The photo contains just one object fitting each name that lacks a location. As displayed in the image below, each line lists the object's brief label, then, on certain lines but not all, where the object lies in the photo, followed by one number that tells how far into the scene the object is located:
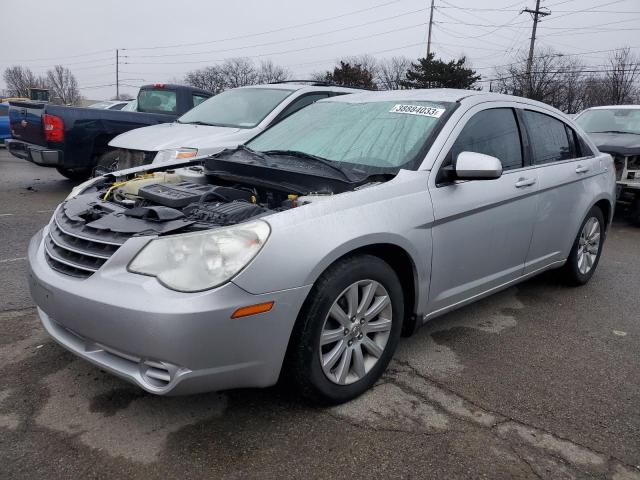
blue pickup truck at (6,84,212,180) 8.02
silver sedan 2.28
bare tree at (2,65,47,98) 76.75
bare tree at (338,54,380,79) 63.47
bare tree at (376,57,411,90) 62.03
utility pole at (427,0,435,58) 43.41
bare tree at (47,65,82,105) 80.70
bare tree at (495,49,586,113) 39.44
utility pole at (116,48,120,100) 75.19
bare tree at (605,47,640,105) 39.81
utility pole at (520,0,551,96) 35.56
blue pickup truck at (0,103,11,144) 14.80
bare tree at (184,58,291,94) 65.12
